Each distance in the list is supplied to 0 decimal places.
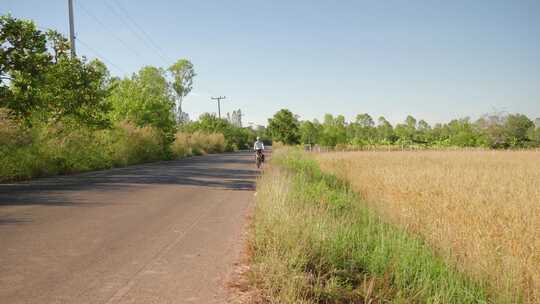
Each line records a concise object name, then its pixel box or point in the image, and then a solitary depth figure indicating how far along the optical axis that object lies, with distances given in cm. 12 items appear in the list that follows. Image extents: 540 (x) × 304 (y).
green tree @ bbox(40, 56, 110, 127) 1912
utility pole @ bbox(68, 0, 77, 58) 2078
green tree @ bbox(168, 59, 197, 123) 6524
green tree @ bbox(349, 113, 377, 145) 10732
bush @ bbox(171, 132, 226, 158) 4077
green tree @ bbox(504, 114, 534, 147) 6422
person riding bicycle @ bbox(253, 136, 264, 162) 2275
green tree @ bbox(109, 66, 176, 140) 3073
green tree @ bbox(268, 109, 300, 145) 6359
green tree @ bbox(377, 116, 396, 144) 10419
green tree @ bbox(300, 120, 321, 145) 8119
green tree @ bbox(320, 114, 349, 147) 6262
